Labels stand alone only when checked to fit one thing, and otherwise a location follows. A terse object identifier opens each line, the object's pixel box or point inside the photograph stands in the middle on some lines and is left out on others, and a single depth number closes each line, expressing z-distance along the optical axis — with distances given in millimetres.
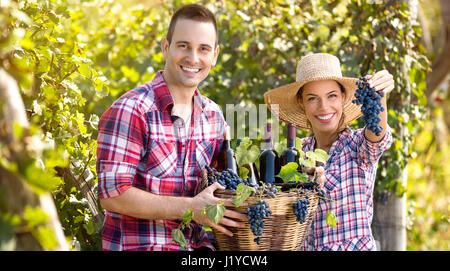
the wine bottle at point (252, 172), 4523
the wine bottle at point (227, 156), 4460
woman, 4539
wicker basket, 4163
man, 4222
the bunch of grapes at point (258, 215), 4110
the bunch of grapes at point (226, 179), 4231
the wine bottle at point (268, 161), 4460
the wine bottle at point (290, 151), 4468
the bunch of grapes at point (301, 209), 4171
